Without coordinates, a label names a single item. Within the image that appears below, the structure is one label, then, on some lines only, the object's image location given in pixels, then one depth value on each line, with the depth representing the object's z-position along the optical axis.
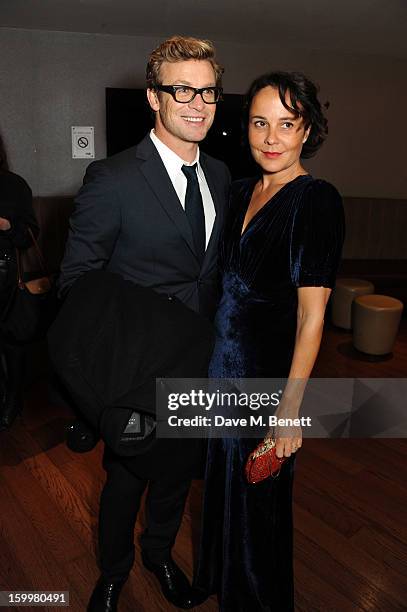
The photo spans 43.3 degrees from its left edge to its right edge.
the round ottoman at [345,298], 4.97
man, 1.46
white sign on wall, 5.23
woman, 1.37
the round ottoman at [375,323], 4.25
